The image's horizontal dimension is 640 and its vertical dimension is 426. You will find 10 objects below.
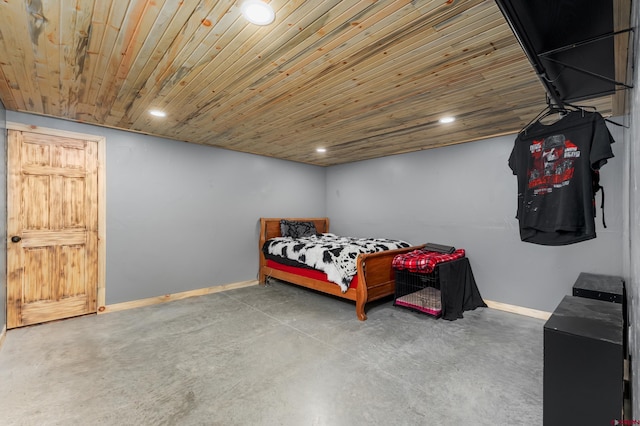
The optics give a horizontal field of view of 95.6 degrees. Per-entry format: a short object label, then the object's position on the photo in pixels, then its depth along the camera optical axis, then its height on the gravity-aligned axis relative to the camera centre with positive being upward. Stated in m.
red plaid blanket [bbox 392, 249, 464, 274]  3.54 -0.59
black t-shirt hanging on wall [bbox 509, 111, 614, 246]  1.72 +0.24
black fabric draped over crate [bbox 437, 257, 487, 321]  3.47 -0.97
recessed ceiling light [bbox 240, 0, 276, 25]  1.52 +1.09
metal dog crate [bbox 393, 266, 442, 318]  3.67 -1.08
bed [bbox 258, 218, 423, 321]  3.47 -0.91
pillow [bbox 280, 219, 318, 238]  5.33 -0.30
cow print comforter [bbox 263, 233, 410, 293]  3.67 -0.55
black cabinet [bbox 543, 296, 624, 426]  1.29 -0.74
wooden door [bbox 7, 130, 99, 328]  3.19 -0.17
